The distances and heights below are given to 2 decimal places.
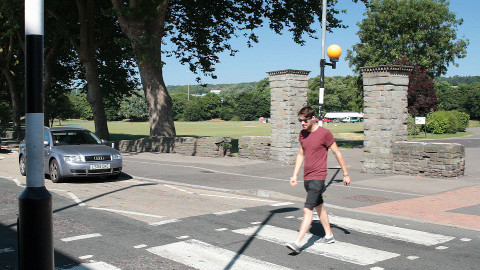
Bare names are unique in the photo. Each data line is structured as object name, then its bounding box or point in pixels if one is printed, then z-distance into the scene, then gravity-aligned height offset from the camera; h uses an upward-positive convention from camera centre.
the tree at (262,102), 119.06 +4.82
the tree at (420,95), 41.59 +2.45
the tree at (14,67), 37.74 +4.32
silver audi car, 12.66 -1.01
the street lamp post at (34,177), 3.06 -0.40
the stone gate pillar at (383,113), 14.62 +0.29
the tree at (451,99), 99.93 +5.21
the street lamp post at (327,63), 13.91 +1.88
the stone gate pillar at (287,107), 17.23 +0.52
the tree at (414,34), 49.38 +9.52
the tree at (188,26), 22.48 +5.46
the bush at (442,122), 46.50 +0.06
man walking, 6.43 -0.56
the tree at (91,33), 27.42 +5.45
